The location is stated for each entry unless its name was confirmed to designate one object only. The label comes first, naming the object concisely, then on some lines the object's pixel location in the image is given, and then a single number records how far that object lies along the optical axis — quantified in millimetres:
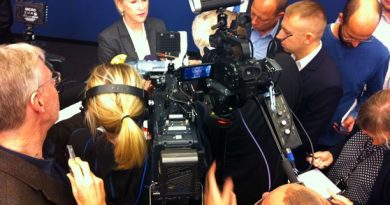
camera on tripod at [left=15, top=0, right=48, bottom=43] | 2375
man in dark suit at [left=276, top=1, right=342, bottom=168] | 1707
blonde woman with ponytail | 1163
